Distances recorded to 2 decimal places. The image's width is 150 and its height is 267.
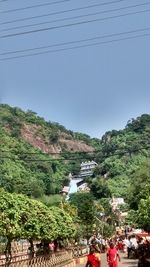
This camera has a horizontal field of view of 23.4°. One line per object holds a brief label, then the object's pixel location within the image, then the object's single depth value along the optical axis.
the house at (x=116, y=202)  70.31
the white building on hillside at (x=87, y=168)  108.46
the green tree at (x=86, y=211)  38.15
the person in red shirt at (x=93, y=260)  11.27
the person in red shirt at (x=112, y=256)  13.74
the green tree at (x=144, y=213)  20.13
